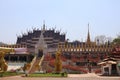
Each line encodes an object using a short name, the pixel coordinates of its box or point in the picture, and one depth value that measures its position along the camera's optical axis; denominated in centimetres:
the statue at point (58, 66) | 3593
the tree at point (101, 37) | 9818
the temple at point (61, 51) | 4550
